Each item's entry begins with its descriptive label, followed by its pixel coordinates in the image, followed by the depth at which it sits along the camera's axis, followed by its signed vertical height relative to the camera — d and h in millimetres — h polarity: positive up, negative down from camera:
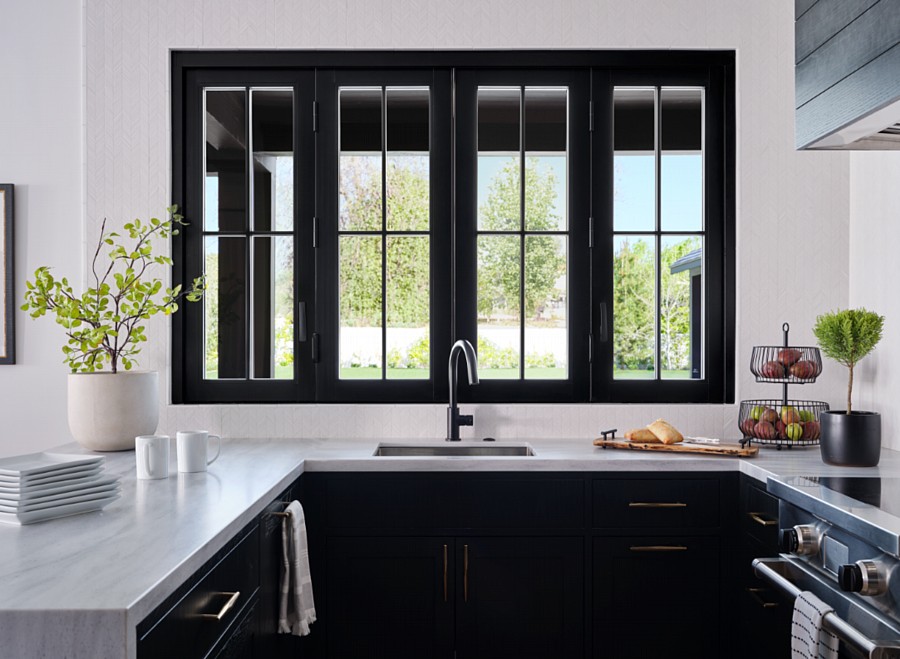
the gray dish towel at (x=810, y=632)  1779 -725
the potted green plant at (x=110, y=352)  2627 -132
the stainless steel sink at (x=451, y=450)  2988 -511
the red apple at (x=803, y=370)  2855 -194
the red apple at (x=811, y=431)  2830 -411
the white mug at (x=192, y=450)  2188 -376
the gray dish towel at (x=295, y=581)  2193 -743
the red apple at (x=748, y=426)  2863 -401
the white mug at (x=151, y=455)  2072 -368
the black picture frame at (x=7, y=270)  3143 +178
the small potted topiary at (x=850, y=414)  2410 -300
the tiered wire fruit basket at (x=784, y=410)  2820 -343
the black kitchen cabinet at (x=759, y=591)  2246 -826
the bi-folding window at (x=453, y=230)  3211 +349
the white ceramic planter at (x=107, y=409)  2621 -313
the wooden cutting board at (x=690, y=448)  2643 -455
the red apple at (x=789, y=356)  2865 -145
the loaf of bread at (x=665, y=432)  2787 -411
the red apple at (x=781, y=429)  2818 -402
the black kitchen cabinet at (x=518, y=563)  2611 -819
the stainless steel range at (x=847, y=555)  1642 -551
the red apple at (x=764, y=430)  2818 -407
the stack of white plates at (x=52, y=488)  1592 -361
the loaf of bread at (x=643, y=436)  2830 -430
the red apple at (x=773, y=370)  2877 -197
